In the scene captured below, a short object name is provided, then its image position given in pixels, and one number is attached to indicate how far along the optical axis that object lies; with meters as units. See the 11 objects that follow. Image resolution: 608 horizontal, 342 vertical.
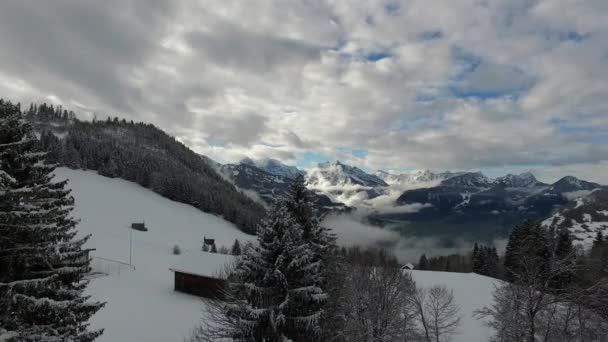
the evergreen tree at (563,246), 53.17
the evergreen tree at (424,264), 114.72
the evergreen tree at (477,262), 84.56
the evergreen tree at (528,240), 59.28
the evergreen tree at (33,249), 11.49
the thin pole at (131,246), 65.69
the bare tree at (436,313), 31.35
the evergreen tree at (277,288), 17.23
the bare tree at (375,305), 25.50
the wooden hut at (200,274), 44.47
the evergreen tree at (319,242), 20.98
